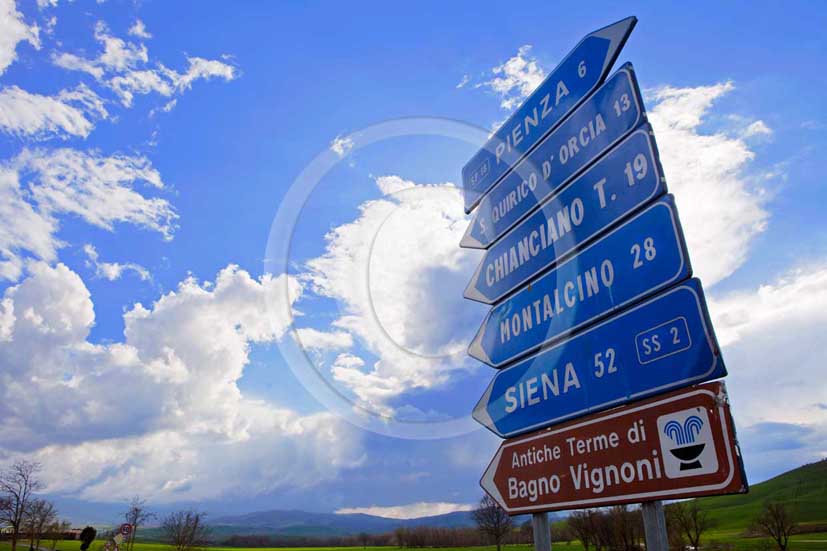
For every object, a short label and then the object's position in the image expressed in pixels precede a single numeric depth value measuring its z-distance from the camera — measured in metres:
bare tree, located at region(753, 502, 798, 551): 67.75
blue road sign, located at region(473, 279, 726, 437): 4.07
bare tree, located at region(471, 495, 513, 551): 99.50
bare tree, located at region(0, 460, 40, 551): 67.81
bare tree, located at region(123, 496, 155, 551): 97.19
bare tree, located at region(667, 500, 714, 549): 66.22
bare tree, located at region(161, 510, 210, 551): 96.38
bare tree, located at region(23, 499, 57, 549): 75.44
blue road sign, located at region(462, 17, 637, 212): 6.03
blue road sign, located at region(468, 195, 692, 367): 4.54
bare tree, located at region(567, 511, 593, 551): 77.56
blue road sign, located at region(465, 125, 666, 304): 5.02
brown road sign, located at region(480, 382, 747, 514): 3.75
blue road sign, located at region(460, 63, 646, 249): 5.48
